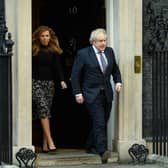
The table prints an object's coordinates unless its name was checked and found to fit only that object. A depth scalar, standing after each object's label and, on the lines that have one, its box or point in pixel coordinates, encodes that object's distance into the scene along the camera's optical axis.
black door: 11.45
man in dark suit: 9.91
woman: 10.38
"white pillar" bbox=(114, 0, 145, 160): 10.39
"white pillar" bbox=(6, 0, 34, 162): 9.95
